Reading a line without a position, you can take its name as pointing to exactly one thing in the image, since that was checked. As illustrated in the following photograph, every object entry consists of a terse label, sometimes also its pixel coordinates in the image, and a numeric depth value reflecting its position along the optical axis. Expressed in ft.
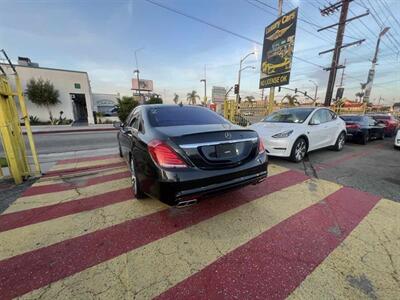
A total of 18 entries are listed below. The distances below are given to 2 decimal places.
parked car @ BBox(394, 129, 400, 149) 25.32
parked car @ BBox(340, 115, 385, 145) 28.19
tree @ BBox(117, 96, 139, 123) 72.23
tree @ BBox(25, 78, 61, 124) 68.49
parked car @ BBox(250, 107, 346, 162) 17.01
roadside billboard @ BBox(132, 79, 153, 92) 163.86
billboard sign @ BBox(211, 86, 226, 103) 139.03
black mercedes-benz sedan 7.25
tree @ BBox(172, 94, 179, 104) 242.41
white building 70.28
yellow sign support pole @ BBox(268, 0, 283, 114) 36.86
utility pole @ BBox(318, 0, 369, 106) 52.37
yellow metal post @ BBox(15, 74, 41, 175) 12.71
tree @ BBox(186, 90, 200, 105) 226.79
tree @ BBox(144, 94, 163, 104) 84.64
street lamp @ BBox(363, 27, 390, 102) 76.07
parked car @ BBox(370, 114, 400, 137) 38.22
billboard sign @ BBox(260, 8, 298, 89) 30.78
